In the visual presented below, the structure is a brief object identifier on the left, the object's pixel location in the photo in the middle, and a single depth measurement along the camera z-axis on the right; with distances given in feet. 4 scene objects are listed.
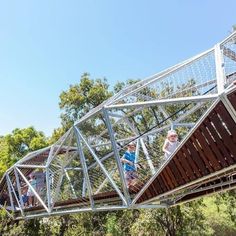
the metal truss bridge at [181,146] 8.85
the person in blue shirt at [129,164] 13.84
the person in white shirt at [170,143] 12.23
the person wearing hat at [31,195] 23.89
